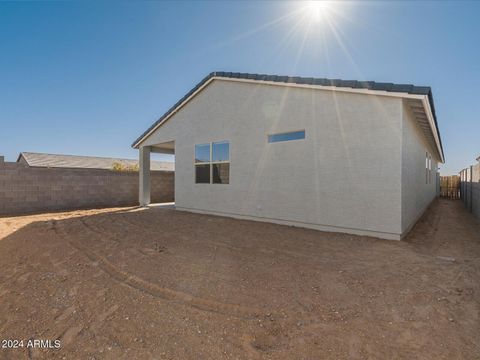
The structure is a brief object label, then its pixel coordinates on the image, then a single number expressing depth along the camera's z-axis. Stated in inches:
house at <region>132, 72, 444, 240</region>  216.4
